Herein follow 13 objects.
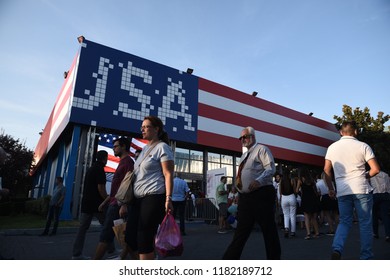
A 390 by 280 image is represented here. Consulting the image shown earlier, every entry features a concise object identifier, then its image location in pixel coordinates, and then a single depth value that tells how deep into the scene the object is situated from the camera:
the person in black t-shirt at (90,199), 4.19
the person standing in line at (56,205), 8.06
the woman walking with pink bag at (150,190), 2.55
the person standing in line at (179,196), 8.09
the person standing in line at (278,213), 9.64
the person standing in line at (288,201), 6.87
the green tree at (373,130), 22.36
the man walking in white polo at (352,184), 3.20
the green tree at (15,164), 23.01
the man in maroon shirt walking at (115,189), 3.46
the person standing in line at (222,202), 8.82
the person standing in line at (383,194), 5.79
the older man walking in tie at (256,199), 3.03
